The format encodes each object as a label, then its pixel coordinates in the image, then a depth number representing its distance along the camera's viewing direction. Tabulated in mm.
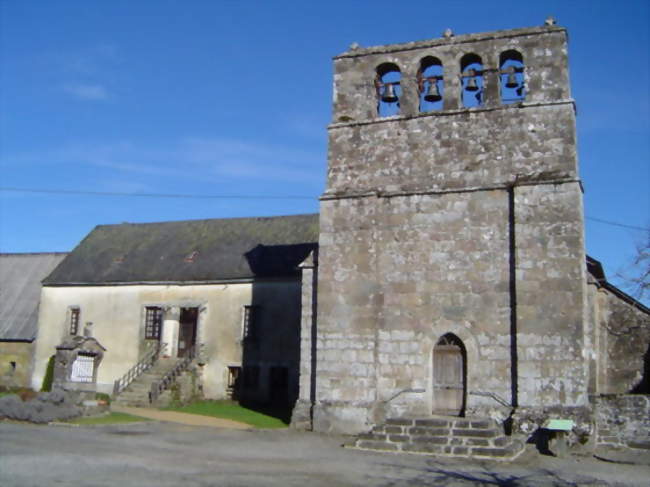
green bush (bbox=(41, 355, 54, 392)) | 31047
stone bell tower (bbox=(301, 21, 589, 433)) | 17312
